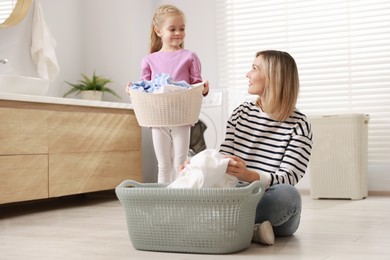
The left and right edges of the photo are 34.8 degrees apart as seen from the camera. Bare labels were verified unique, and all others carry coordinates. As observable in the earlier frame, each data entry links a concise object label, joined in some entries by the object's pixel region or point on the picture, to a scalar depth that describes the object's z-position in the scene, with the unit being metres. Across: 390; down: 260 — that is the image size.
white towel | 4.59
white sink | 3.70
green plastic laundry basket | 2.04
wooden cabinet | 3.57
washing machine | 4.88
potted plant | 4.93
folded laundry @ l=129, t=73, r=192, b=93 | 2.91
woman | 2.33
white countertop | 3.52
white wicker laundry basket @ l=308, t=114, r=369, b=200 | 4.43
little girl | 3.12
